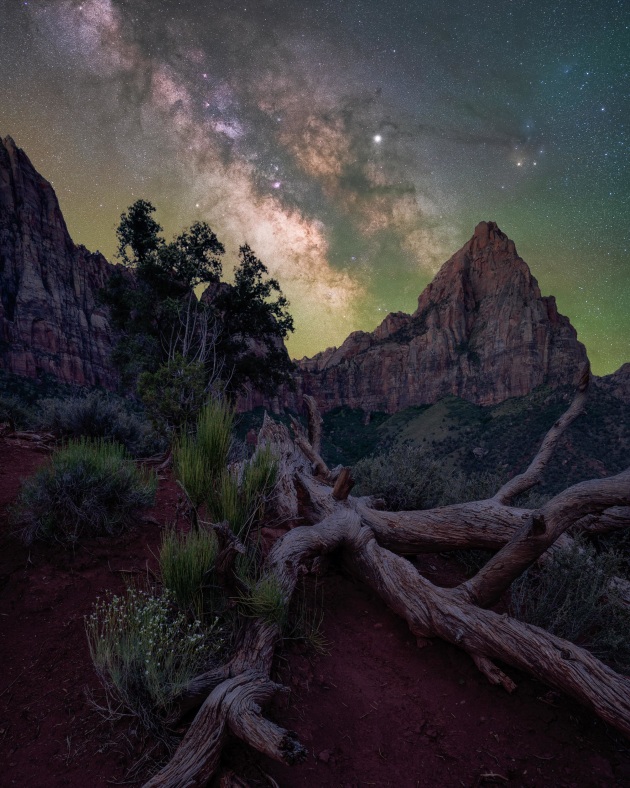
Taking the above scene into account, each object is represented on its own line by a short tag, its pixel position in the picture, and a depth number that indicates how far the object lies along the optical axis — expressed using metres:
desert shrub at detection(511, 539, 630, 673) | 3.38
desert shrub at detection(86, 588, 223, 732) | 2.21
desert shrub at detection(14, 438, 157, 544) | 4.08
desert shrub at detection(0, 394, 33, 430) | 11.75
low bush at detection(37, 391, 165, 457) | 9.02
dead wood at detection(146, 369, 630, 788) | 2.05
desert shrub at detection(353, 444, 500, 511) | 7.03
